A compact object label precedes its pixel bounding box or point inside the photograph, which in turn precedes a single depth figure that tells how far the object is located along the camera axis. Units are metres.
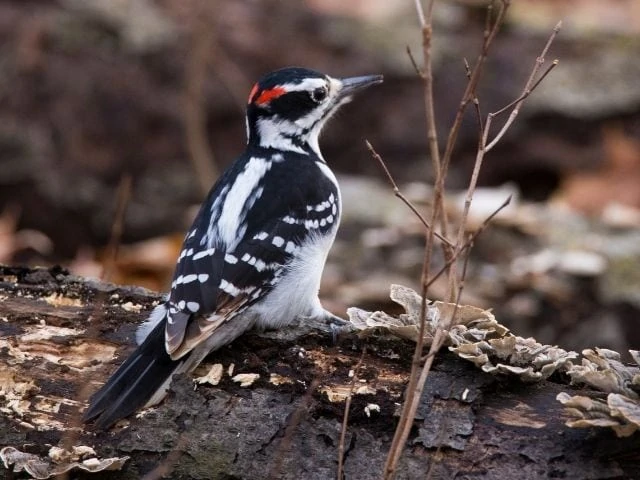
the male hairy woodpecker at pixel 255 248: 7.59
